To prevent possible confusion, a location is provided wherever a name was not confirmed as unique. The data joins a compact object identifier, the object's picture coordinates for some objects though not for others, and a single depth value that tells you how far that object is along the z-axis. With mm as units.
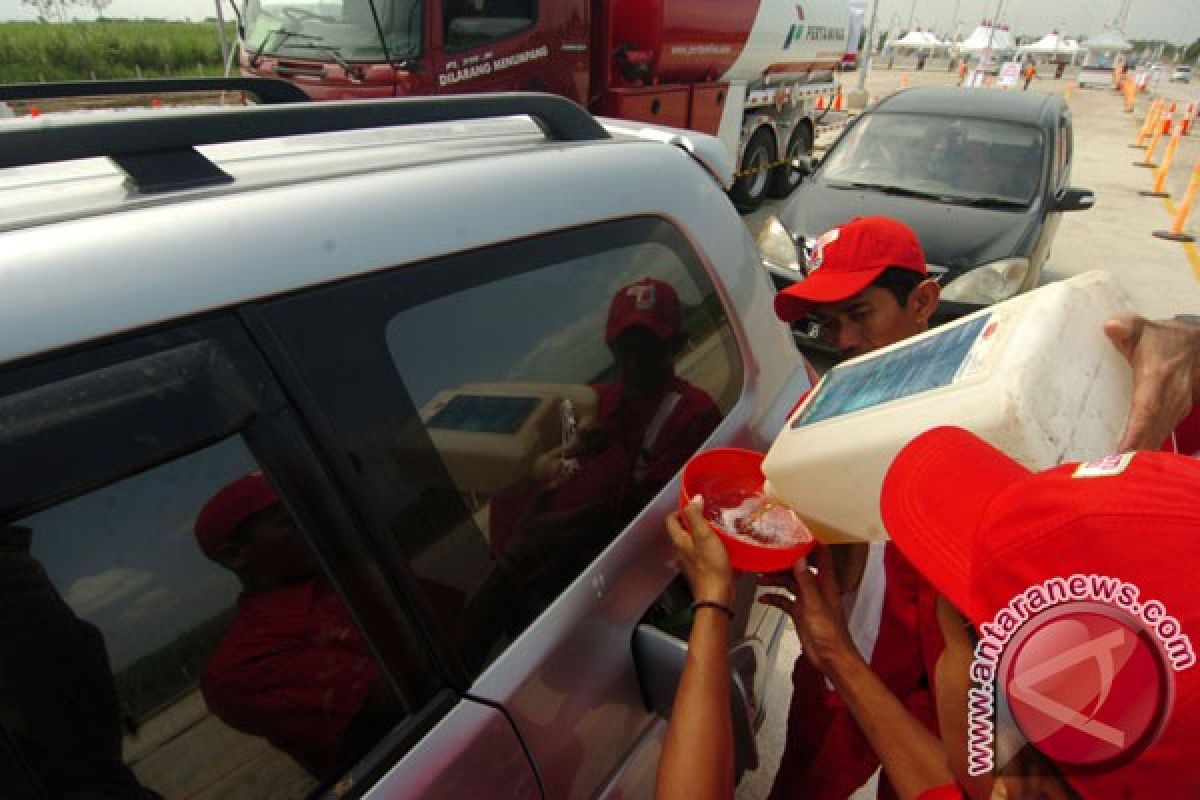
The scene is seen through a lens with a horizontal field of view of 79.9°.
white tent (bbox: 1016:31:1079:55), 65875
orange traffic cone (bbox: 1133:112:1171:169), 15960
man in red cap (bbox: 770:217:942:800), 1531
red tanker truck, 6301
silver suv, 742
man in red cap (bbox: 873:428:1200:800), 646
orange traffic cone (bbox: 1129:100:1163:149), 19598
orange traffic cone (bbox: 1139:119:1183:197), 12896
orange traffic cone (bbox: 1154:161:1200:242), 9708
